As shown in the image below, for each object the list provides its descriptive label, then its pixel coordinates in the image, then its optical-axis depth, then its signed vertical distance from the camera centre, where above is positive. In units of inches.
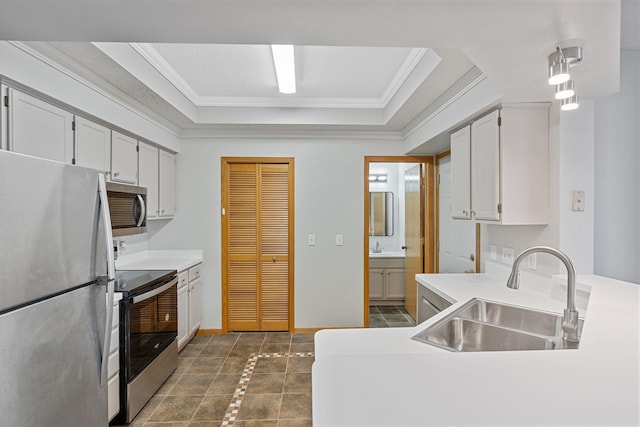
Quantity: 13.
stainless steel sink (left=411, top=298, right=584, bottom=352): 59.1 -22.0
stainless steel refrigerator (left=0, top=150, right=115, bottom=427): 41.8 -11.3
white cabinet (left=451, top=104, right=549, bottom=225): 81.2 +12.7
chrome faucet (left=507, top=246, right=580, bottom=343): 53.0 -15.5
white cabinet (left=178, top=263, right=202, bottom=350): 126.2 -35.5
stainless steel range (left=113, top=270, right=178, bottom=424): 84.9 -33.9
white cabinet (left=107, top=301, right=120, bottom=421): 80.3 -37.6
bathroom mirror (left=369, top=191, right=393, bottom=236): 210.4 +1.8
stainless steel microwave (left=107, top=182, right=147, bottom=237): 86.9 +2.2
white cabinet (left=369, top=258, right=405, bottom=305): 188.9 -36.8
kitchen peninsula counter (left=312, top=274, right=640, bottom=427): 24.8 -14.7
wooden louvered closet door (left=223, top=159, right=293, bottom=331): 151.6 -13.7
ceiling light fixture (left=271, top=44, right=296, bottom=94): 84.6 +42.2
